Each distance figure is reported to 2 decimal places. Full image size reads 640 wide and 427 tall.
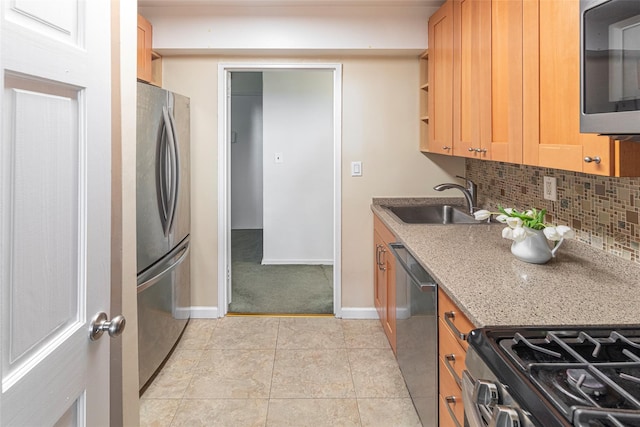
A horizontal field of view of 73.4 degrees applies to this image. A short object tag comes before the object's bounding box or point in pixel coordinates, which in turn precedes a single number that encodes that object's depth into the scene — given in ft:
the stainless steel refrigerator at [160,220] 7.64
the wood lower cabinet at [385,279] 8.75
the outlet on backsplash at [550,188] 6.75
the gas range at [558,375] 2.46
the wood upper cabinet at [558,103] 4.11
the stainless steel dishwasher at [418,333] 5.62
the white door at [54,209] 2.21
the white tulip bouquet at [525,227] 5.25
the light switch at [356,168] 11.27
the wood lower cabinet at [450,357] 4.66
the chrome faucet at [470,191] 9.43
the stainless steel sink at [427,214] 10.73
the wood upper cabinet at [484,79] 5.86
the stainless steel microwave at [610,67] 3.31
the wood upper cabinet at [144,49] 9.46
